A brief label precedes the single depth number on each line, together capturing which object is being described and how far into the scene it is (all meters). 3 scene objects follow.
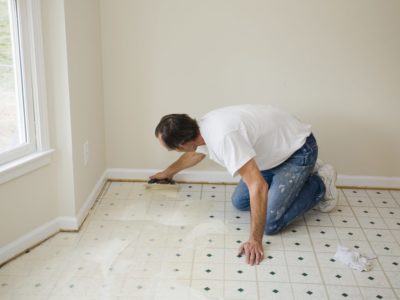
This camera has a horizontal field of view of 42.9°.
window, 2.31
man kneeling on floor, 2.35
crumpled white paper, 2.40
